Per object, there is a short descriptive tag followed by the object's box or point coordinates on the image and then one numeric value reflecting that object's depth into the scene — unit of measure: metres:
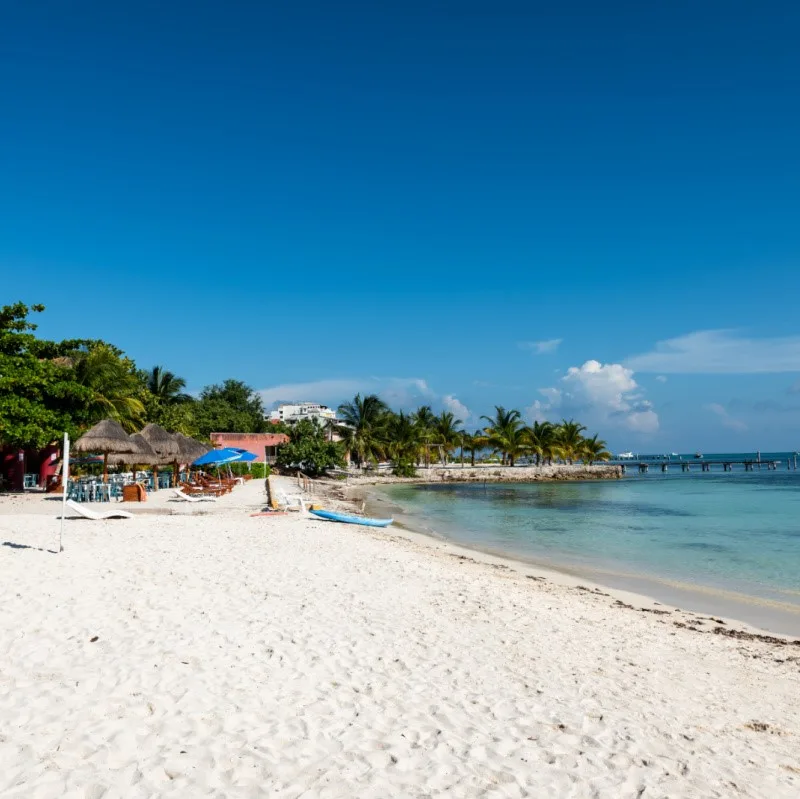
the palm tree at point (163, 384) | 47.22
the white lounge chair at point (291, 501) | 19.96
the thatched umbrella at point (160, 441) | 23.15
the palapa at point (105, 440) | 19.39
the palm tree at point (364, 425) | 57.16
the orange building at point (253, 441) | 48.59
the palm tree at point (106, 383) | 25.69
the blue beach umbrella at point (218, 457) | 22.80
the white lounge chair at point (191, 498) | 20.53
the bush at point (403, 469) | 57.97
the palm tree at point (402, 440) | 59.44
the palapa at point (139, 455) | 20.61
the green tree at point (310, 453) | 46.41
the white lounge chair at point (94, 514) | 13.91
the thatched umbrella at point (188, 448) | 24.21
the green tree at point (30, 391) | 17.67
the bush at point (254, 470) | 40.42
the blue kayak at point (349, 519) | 18.30
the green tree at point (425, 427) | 61.75
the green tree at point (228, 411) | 54.06
